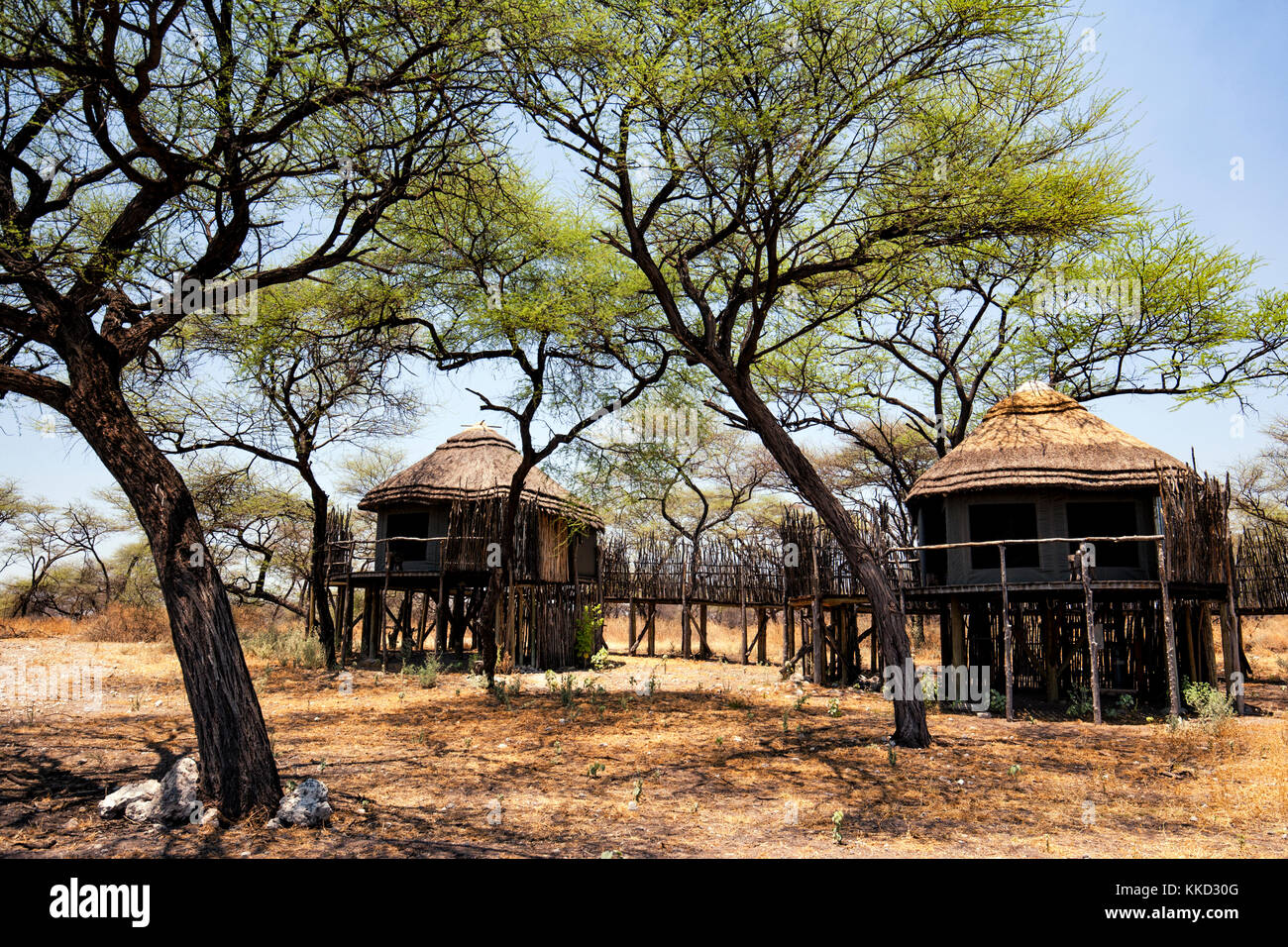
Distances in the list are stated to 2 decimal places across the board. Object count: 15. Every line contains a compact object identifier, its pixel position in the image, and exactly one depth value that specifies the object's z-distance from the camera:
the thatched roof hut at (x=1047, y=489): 15.33
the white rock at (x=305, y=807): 5.99
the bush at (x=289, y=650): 19.69
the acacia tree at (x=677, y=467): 15.34
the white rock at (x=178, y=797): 5.93
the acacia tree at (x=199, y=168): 6.27
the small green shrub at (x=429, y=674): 16.42
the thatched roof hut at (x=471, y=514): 20.39
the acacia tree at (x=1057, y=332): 16.59
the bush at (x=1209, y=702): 11.90
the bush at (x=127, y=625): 24.34
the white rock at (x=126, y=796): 6.10
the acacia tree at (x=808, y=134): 8.74
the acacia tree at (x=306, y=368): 13.43
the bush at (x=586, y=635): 21.47
